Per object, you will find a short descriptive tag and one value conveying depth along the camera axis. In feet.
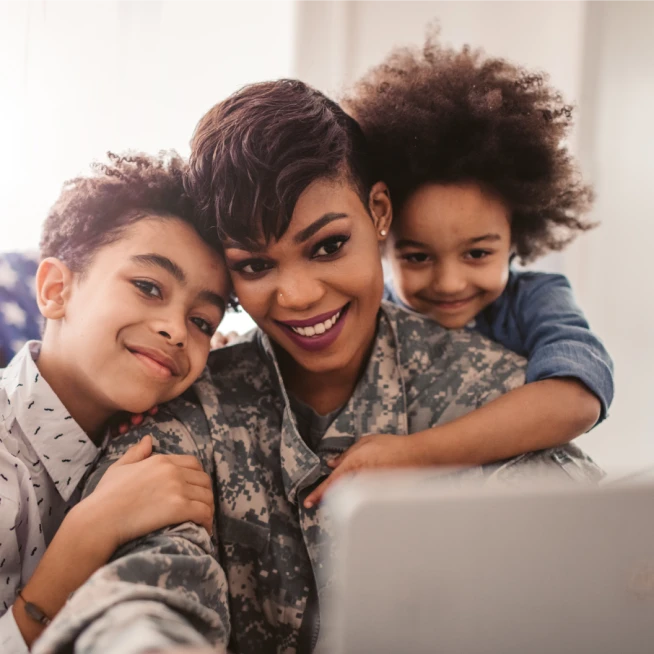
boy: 2.36
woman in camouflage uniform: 2.76
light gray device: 1.44
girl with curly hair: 3.14
